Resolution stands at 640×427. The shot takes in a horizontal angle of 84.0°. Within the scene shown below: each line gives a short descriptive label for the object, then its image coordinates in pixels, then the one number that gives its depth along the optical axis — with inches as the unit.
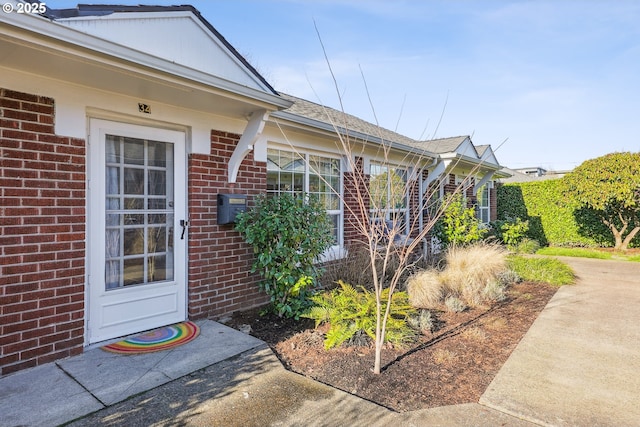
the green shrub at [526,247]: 442.9
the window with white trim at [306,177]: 219.0
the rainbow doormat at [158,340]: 137.3
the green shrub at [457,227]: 331.3
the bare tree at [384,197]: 127.3
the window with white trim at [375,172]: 289.4
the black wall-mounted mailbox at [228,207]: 174.4
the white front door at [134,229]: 142.0
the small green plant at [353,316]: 145.7
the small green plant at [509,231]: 422.9
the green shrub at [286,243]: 166.7
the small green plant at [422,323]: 167.6
